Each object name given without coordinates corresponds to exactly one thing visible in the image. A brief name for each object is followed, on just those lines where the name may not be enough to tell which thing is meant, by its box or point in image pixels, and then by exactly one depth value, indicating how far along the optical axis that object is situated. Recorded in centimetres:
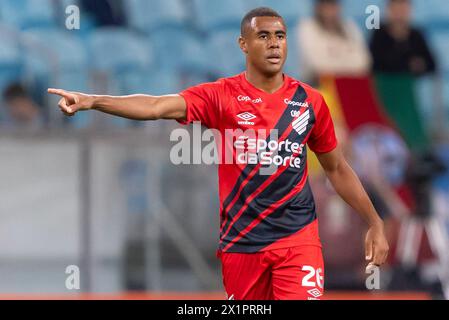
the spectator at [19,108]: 1155
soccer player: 608
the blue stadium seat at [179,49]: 1247
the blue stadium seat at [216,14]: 1285
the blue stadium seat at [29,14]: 1258
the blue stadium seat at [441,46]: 1272
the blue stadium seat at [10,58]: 1195
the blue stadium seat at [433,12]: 1294
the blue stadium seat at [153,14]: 1283
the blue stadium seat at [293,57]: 1212
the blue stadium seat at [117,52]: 1247
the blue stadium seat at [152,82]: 1212
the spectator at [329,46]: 1197
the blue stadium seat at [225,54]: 1222
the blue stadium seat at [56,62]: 1153
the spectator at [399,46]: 1202
